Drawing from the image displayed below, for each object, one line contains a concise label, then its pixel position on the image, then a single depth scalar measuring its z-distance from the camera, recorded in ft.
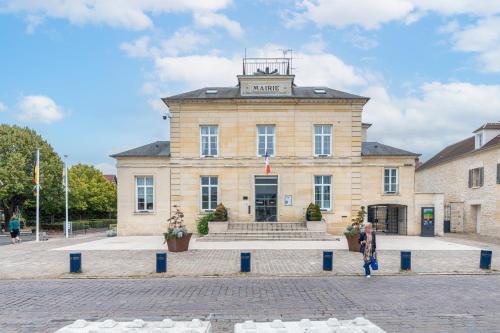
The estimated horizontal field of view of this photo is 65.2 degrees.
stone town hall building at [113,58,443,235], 88.74
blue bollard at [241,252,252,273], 42.73
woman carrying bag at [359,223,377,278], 40.24
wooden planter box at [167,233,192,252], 58.80
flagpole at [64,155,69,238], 93.97
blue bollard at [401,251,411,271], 43.68
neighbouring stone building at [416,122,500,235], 89.35
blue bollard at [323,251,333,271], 43.37
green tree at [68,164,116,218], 150.71
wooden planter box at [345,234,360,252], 58.90
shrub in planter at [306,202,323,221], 82.64
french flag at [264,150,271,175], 83.61
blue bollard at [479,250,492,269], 44.37
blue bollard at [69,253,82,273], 42.80
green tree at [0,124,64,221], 115.96
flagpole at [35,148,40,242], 79.78
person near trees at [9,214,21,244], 79.13
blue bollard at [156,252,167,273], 42.78
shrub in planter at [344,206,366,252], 58.95
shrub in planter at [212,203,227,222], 82.23
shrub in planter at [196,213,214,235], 84.37
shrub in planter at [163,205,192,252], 58.54
